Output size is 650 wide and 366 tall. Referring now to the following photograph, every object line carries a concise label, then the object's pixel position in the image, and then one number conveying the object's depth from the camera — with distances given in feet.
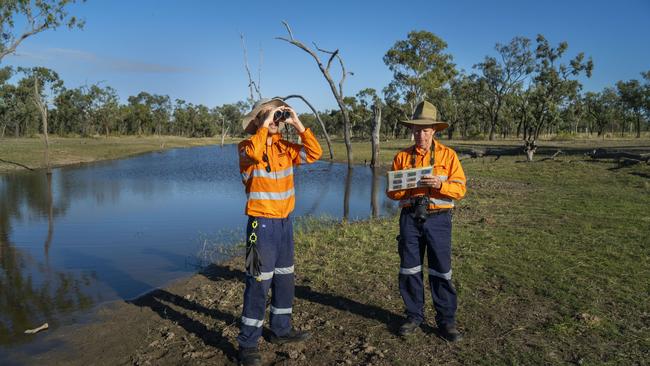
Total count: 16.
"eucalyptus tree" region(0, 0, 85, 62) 72.49
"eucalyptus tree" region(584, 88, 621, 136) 228.02
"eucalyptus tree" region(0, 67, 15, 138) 196.34
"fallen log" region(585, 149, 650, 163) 54.75
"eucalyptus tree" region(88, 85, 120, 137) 247.25
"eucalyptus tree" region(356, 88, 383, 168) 85.66
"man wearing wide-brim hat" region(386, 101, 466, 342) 14.20
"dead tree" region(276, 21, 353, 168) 78.43
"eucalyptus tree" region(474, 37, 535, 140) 179.22
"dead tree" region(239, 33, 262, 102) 86.33
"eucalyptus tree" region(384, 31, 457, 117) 172.24
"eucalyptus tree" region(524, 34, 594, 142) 138.10
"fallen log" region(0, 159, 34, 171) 89.12
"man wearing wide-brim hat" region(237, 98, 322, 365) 13.20
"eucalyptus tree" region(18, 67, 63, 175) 78.28
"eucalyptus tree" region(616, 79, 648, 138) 188.65
